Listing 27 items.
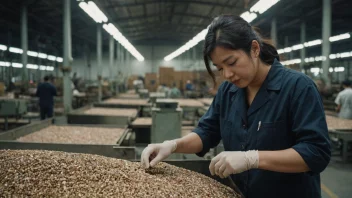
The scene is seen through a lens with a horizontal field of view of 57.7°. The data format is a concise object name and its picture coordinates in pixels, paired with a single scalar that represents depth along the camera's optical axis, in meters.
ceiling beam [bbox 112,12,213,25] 12.20
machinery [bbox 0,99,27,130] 6.93
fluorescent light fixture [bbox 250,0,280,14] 5.68
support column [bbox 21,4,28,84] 11.13
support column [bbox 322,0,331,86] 8.26
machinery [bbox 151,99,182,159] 4.72
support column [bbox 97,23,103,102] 10.46
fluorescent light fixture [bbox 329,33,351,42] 11.66
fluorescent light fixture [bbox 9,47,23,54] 15.01
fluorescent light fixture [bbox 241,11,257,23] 6.62
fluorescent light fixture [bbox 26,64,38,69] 20.12
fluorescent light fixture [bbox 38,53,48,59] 18.67
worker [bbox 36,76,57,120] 7.86
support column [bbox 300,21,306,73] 12.83
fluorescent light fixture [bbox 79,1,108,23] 6.39
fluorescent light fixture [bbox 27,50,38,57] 18.01
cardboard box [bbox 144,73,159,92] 14.85
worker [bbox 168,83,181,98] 10.93
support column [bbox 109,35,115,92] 13.50
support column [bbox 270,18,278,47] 11.68
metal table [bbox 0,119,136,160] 2.79
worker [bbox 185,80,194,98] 13.41
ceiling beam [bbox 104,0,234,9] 9.85
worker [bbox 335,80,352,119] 6.17
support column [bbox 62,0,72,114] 7.05
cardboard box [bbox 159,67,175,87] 14.64
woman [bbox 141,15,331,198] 1.29
